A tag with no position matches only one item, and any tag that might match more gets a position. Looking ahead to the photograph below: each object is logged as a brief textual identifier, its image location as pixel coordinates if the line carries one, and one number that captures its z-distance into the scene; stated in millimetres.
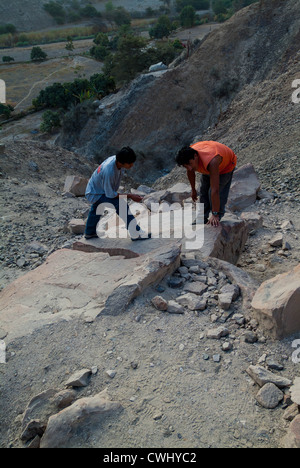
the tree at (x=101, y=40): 35906
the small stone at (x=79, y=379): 2133
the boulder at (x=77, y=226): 5066
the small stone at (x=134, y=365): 2228
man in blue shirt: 3266
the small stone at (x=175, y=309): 2656
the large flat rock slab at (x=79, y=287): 2742
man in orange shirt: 3217
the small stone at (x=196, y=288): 2881
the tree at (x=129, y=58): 20562
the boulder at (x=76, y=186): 7512
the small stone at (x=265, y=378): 2004
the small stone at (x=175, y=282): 3008
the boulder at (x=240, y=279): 2777
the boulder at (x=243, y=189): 5238
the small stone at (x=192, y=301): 2689
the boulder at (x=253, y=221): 4648
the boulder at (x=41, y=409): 1945
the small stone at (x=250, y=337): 2377
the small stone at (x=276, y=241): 4250
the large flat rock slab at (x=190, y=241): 3580
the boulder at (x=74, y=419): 1820
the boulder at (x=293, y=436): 1667
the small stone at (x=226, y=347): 2303
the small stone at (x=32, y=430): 1942
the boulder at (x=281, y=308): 2297
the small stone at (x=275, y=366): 2168
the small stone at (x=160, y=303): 2681
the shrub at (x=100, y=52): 32438
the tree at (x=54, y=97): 23281
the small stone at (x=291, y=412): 1831
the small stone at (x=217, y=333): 2404
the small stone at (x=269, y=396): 1922
